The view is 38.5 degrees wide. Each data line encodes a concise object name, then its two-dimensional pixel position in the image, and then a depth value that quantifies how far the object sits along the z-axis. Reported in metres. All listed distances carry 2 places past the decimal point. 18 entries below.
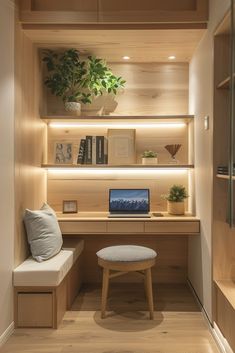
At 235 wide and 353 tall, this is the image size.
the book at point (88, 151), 3.31
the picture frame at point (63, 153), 3.39
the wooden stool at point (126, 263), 2.65
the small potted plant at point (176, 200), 3.24
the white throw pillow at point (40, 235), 2.73
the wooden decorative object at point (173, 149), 3.35
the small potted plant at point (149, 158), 3.29
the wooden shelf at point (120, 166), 3.24
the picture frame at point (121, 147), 3.33
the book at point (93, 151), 3.31
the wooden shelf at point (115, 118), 3.22
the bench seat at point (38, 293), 2.51
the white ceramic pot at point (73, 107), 3.28
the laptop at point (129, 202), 3.20
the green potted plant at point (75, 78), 3.22
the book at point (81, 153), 3.30
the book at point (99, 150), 3.31
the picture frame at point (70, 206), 3.41
